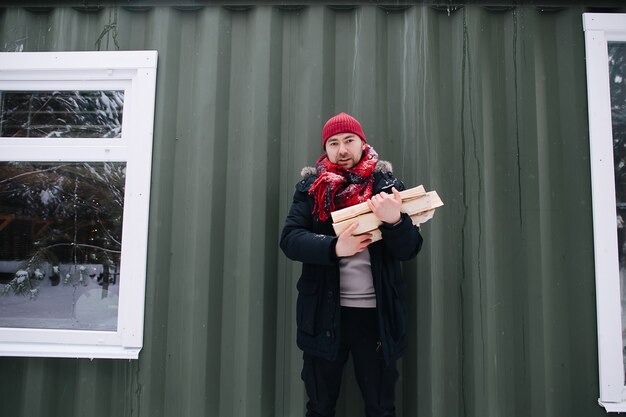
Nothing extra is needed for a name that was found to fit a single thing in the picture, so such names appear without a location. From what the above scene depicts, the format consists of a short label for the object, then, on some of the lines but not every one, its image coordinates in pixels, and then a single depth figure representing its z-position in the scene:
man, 1.59
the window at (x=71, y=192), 2.19
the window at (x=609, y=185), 2.03
